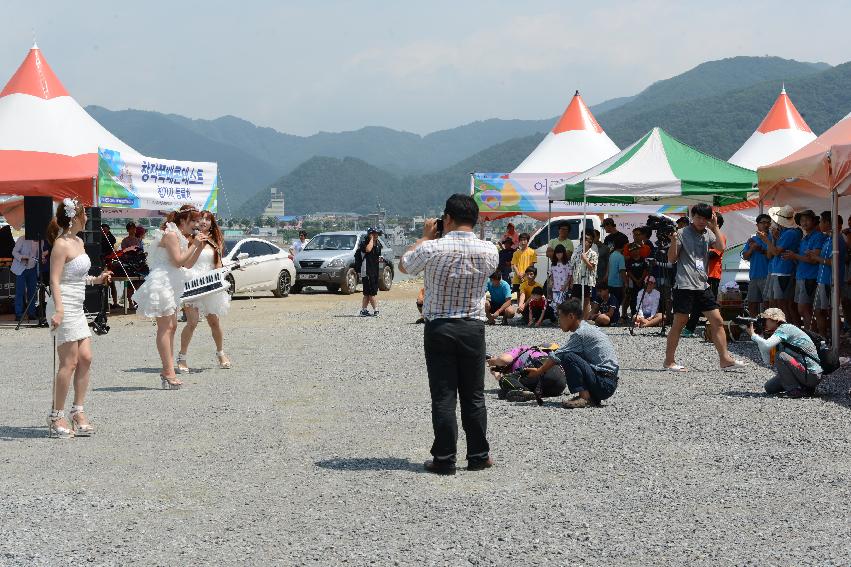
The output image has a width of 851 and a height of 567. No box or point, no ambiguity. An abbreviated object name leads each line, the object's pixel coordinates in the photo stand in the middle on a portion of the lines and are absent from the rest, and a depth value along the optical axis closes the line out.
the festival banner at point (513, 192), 22.70
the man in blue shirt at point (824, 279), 13.46
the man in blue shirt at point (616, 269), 18.39
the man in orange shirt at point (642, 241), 18.08
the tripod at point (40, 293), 18.17
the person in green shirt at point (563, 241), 20.33
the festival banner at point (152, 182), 18.62
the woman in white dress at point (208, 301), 11.22
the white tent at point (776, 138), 27.83
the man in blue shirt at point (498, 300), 19.11
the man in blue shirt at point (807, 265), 13.79
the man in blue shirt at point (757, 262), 15.21
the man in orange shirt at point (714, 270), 16.16
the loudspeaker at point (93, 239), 15.07
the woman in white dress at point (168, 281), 10.34
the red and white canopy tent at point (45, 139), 18.23
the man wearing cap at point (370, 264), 19.92
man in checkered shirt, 6.78
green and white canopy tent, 17.30
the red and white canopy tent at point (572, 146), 26.56
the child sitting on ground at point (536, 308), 18.66
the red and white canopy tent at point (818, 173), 11.99
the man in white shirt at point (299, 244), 31.41
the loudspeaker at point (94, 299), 17.48
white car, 25.33
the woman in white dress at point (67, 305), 7.86
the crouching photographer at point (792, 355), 10.01
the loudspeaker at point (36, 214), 19.52
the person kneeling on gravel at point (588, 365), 9.38
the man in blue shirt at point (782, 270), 14.37
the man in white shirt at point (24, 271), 18.95
